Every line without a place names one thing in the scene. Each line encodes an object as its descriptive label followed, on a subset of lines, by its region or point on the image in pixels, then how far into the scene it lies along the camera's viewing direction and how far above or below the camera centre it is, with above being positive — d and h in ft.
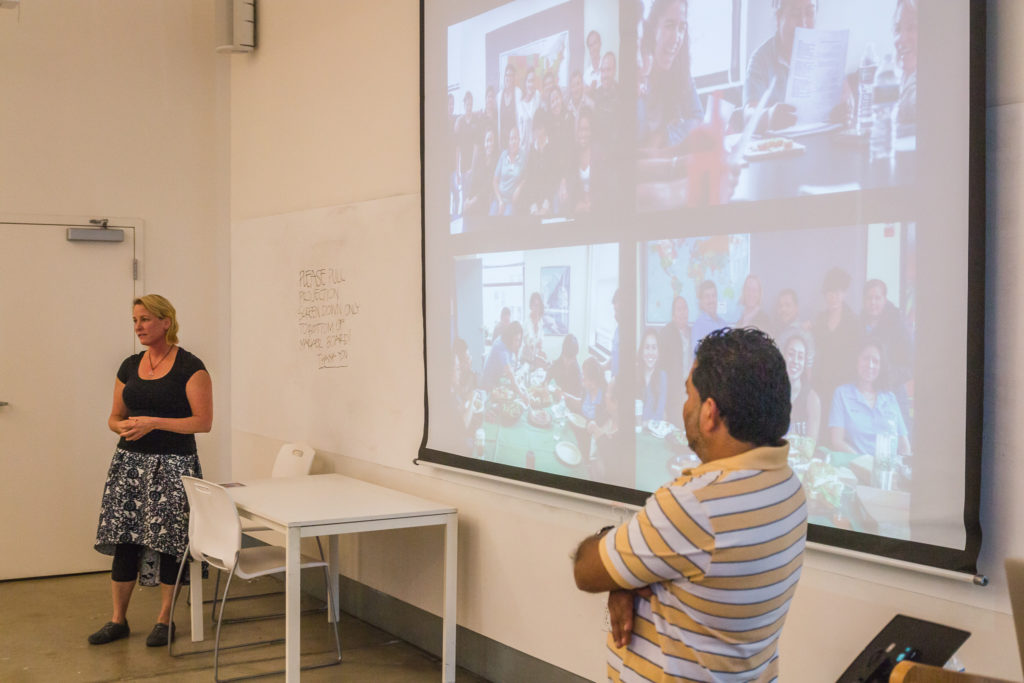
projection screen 7.32 +0.79
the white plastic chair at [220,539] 12.14 -2.92
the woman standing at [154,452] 13.98 -2.01
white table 11.21 -2.46
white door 18.11 -1.33
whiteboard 14.05 -0.18
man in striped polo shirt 5.20 -1.21
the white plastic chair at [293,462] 15.63 -2.41
